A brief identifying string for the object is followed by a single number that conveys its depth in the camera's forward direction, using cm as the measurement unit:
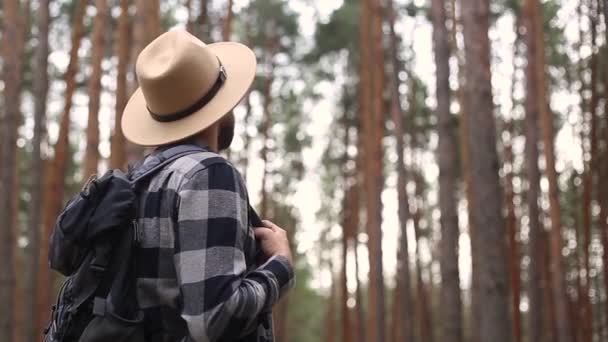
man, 150
